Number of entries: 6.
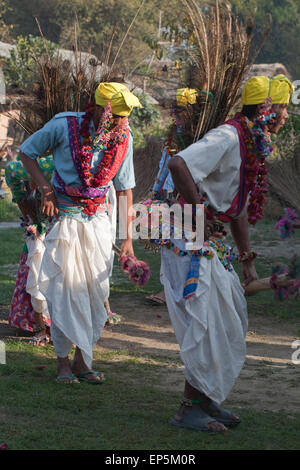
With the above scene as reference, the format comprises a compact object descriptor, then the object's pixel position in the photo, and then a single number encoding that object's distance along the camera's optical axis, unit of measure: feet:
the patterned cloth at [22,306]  41.32
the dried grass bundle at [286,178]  73.51
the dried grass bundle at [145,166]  79.43
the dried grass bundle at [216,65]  28.12
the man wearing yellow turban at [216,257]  25.67
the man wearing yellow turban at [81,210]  32.65
